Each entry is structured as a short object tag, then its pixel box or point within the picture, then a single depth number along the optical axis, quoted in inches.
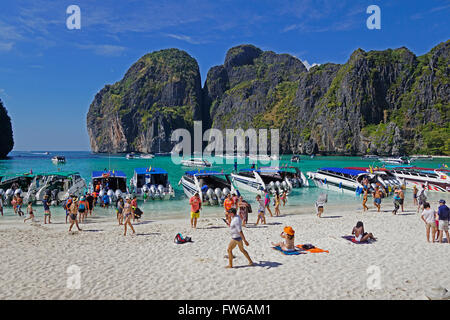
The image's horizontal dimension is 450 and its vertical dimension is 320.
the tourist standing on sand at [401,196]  687.6
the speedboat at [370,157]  4167.8
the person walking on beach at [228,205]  572.7
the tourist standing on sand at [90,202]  717.9
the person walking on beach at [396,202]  674.8
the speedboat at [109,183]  880.9
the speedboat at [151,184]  939.3
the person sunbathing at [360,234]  439.6
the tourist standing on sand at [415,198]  851.5
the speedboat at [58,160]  3573.8
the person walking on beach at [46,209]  606.3
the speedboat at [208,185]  862.5
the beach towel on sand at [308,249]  398.1
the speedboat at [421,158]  3694.6
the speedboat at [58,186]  850.8
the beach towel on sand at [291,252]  385.7
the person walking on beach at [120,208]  640.4
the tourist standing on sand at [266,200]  651.5
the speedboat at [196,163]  2689.5
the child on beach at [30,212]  643.5
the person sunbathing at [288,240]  395.5
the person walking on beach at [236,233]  320.2
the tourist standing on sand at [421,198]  704.7
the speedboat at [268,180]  1081.1
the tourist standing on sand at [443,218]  418.9
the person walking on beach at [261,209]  581.8
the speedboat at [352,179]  1050.7
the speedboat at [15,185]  861.8
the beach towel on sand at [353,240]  439.6
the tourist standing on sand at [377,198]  720.3
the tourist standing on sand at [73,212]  538.6
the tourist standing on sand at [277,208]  694.5
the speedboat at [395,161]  2989.9
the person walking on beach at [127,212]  509.3
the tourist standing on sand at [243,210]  535.2
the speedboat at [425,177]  1077.9
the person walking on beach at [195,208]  542.3
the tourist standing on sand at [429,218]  432.8
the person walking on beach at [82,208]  611.6
